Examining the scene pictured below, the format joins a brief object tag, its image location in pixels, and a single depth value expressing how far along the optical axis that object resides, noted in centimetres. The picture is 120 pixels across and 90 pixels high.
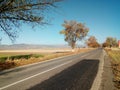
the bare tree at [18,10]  712
